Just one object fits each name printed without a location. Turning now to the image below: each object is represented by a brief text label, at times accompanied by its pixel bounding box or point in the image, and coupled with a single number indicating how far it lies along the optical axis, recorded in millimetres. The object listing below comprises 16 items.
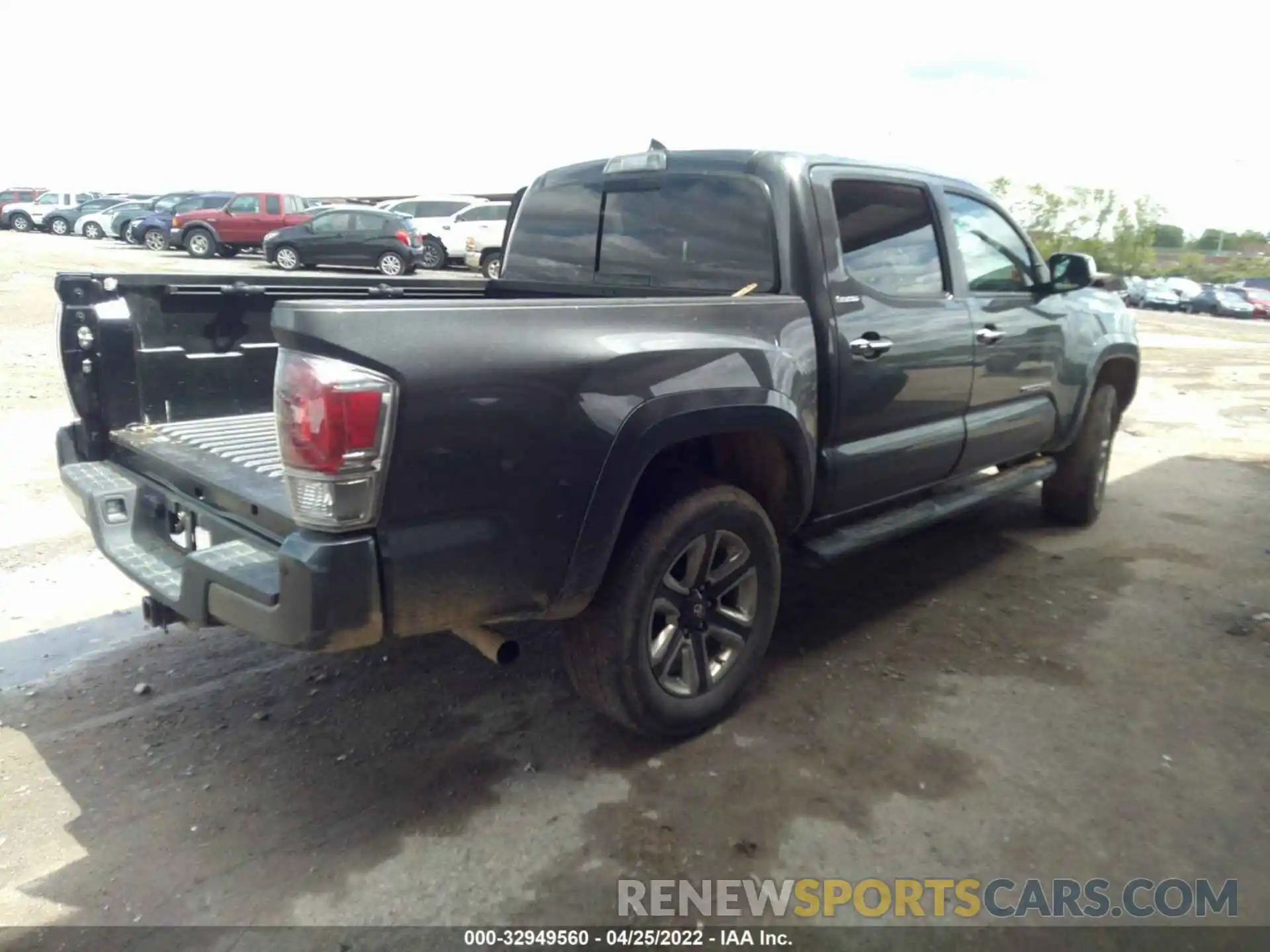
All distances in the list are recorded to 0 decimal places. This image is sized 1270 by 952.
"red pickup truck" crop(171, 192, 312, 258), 24719
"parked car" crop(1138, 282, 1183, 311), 41844
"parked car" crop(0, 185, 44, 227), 36884
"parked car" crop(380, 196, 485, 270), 24062
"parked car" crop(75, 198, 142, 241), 33906
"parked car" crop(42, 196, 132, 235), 35500
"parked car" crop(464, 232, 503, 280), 22070
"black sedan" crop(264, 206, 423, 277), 21391
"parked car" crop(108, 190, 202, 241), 30812
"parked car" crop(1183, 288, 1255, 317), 39753
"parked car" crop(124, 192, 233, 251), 26047
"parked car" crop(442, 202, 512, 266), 23141
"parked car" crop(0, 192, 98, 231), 35938
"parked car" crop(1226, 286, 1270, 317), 40062
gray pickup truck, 2322
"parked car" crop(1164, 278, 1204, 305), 41844
